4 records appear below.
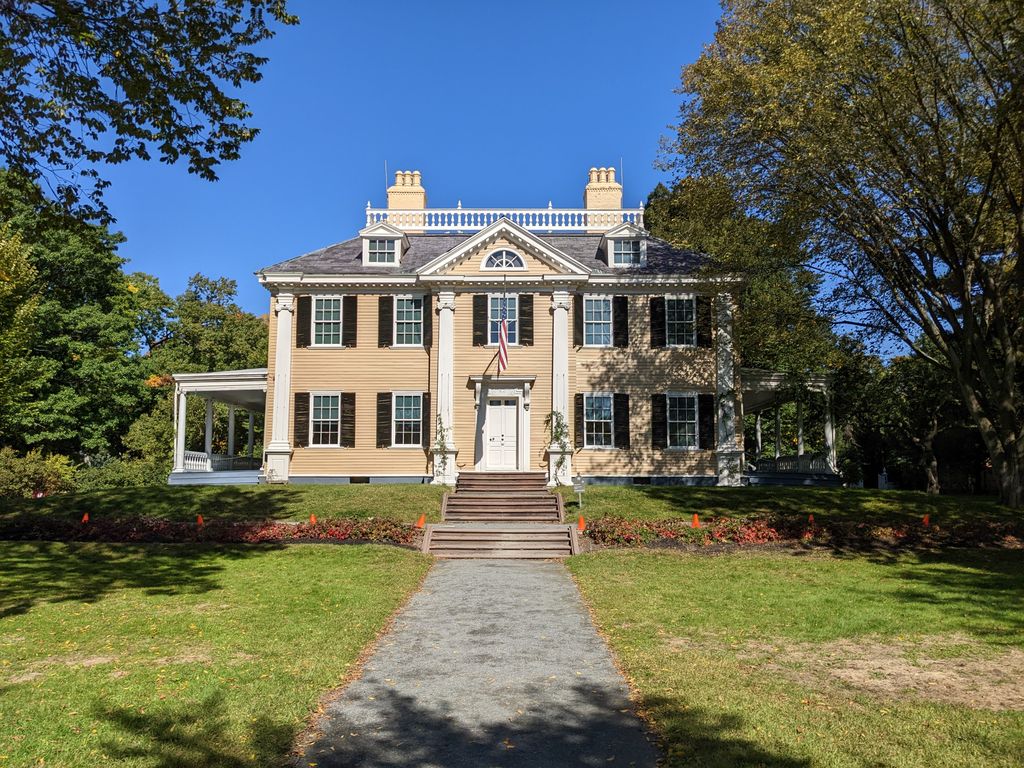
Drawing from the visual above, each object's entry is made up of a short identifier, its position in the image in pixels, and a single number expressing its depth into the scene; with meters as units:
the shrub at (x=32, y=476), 28.02
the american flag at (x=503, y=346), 22.55
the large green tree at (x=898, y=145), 15.23
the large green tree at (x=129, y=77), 10.59
